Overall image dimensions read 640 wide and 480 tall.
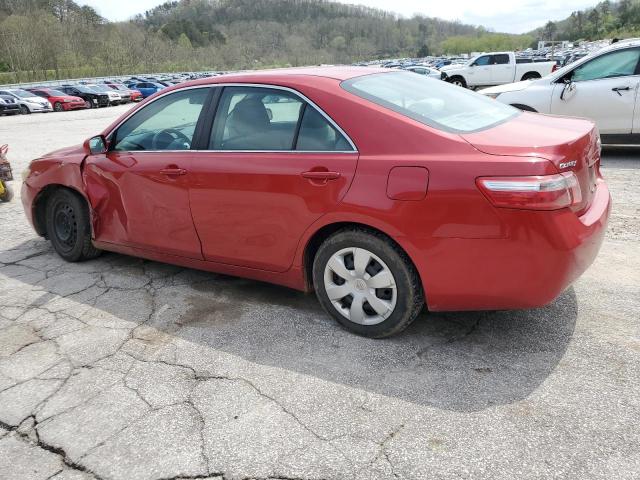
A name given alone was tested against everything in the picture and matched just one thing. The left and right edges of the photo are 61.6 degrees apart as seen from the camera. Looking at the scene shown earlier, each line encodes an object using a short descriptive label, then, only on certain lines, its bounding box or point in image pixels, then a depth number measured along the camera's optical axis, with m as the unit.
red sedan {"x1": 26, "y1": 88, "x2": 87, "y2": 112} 32.06
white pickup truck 25.09
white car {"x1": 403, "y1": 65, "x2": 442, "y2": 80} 28.37
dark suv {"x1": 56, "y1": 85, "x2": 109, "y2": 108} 34.69
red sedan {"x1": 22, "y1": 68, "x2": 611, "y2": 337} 2.71
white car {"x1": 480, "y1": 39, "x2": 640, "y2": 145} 7.65
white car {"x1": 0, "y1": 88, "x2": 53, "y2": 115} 30.31
